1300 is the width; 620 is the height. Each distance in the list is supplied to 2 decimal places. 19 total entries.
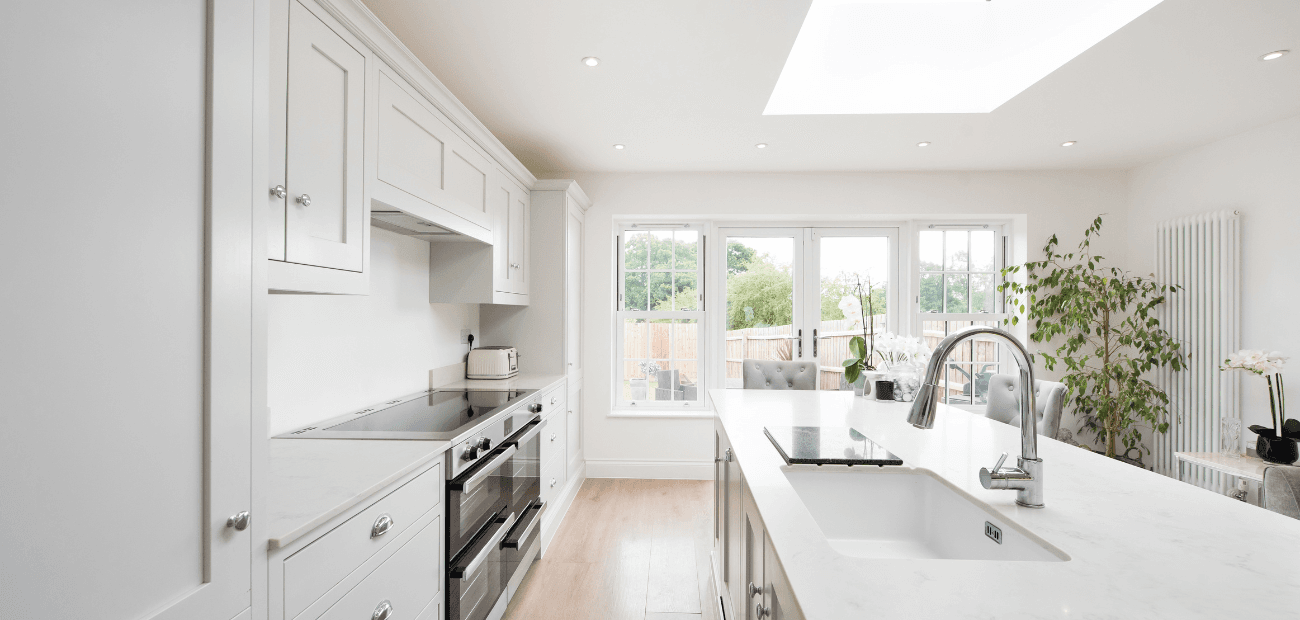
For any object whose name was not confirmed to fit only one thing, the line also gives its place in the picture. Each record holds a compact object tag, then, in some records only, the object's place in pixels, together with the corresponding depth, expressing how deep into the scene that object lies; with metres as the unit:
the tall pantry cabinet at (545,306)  3.48
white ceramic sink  1.23
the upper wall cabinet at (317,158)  1.27
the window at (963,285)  4.21
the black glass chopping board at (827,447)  1.29
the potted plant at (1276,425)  2.63
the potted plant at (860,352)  2.57
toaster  3.10
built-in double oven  1.66
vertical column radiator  3.15
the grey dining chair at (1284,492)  1.59
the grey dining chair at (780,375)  3.46
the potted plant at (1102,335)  3.52
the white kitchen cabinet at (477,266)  2.76
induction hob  1.68
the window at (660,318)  4.24
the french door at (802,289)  4.25
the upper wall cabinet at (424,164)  1.74
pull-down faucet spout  0.93
